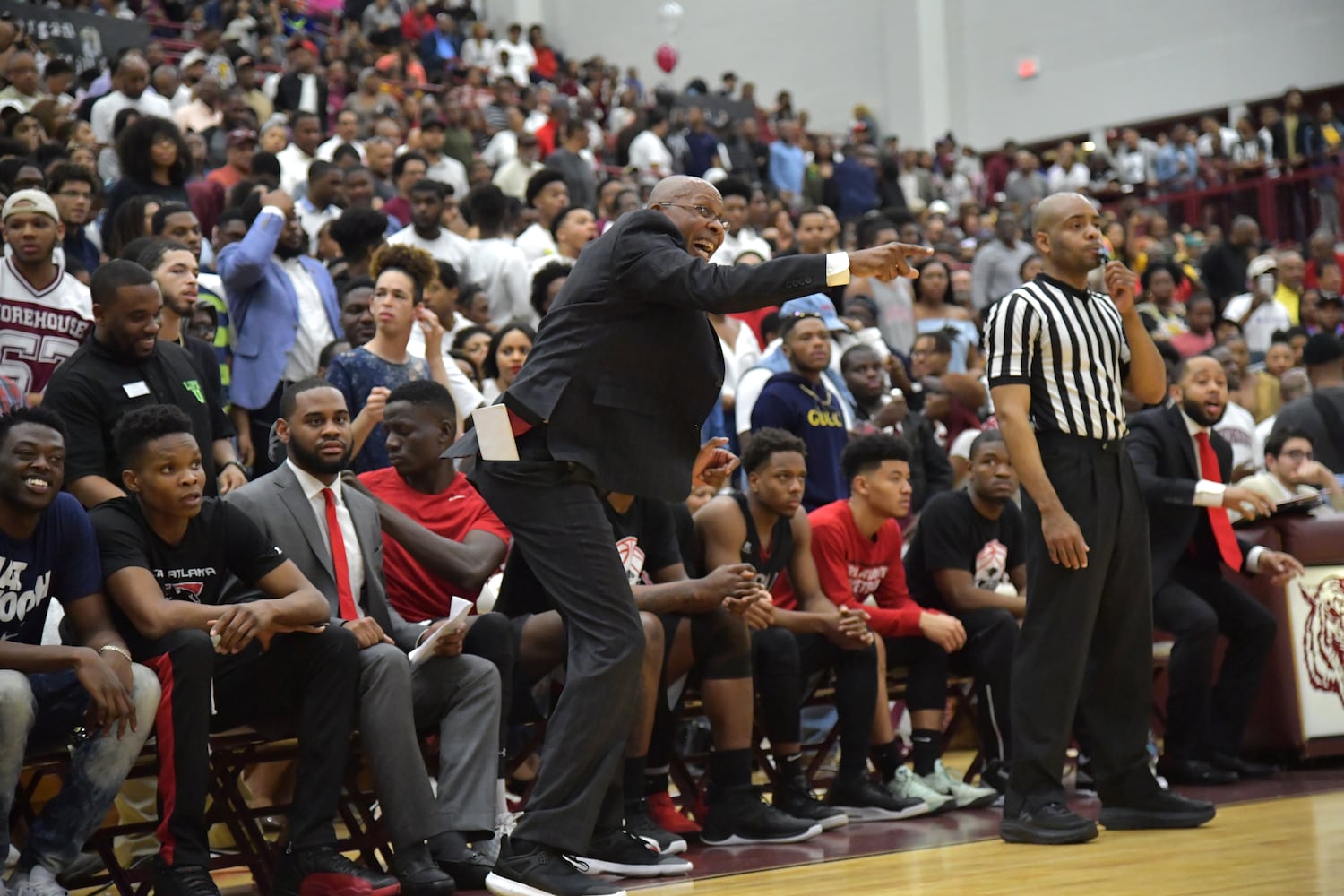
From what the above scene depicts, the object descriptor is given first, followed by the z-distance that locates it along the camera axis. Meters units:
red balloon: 22.70
